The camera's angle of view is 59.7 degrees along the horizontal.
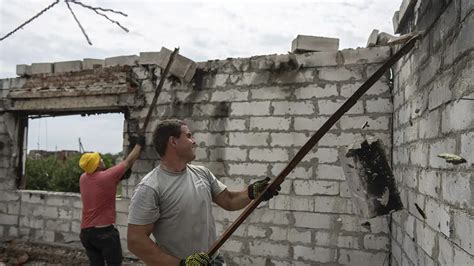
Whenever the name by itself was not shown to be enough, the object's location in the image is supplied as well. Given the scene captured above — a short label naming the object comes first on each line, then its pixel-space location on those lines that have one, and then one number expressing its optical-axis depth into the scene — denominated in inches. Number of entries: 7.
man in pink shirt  168.6
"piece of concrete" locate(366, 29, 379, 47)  171.6
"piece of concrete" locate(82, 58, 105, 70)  239.5
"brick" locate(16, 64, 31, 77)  258.1
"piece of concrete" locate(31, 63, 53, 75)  251.3
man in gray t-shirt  94.5
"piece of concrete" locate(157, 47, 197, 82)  206.2
